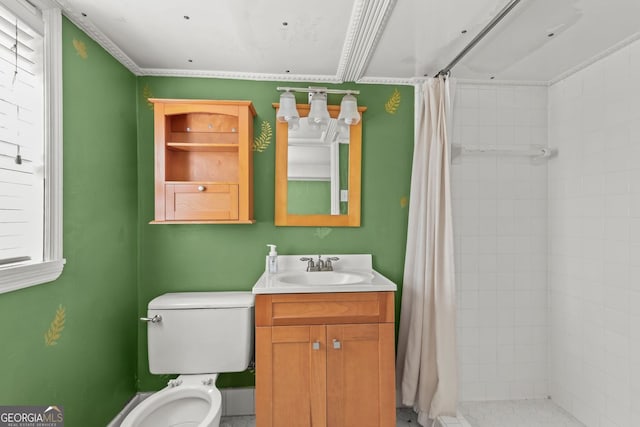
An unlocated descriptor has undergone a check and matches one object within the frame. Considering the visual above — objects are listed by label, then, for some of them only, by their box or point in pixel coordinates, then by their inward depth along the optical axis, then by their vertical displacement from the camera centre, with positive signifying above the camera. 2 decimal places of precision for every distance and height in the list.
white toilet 1.81 -0.67
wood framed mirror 2.17 +0.25
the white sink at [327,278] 1.71 -0.38
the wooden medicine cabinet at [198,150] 1.94 +0.29
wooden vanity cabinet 1.69 -0.75
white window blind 1.23 +0.28
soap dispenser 2.06 -0.30
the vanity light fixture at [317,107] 2.04 +0.65
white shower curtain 1.88 -0.41
